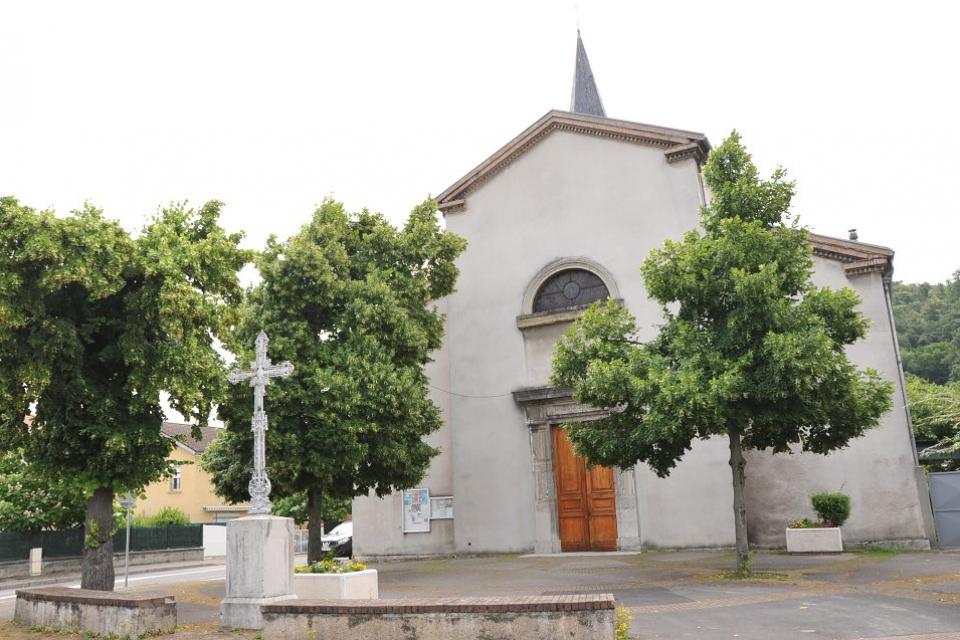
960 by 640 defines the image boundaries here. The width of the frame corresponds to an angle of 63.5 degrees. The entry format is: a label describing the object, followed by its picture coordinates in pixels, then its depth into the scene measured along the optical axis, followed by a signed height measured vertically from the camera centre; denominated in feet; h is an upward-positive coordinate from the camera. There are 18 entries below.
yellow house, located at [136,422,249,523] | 153.89 +2.29
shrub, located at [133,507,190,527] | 119.55 -1.66
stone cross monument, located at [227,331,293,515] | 33.58 +3.92
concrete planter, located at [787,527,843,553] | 59.57 -4.79
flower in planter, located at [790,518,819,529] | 60.80 -3.56
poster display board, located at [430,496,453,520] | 75.92 -1.21
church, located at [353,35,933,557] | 65.10 +9.54
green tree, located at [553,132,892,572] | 43.50 +7.54
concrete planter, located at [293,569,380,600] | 36.91 -3.98
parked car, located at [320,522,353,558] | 94.17 -5.03
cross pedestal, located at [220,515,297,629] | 32.30 -2.66
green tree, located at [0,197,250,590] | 38.65 +8.71
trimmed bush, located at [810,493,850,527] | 61.26 -2.34
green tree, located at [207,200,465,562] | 53.88 +10.00
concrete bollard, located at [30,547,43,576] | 84.53 -4.93
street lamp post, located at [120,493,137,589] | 62.44 +0.57
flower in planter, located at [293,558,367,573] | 38.34 -3.24
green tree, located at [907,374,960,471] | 42.47 +4.49
